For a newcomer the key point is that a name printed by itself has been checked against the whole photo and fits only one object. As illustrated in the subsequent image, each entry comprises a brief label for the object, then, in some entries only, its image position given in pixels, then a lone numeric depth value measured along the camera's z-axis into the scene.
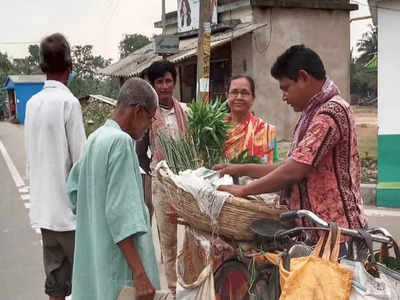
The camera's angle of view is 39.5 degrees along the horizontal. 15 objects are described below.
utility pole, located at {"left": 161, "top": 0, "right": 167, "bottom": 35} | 17.31
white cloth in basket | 2.71
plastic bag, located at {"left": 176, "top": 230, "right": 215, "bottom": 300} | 2.84
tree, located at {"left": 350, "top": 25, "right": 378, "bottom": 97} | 53.01
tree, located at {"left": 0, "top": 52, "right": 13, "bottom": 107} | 53.36
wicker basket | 2.68
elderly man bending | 2.38
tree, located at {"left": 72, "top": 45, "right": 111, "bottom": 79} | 51.22
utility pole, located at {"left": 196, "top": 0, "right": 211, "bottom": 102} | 8.37
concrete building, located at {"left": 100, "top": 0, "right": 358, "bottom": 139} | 14.62
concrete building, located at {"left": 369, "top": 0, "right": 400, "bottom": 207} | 7.59
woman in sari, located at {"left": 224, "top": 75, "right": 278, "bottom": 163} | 3.84
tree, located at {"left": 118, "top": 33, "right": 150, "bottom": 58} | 50.75
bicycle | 2.39
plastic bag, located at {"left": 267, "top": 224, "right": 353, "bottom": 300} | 2.14
